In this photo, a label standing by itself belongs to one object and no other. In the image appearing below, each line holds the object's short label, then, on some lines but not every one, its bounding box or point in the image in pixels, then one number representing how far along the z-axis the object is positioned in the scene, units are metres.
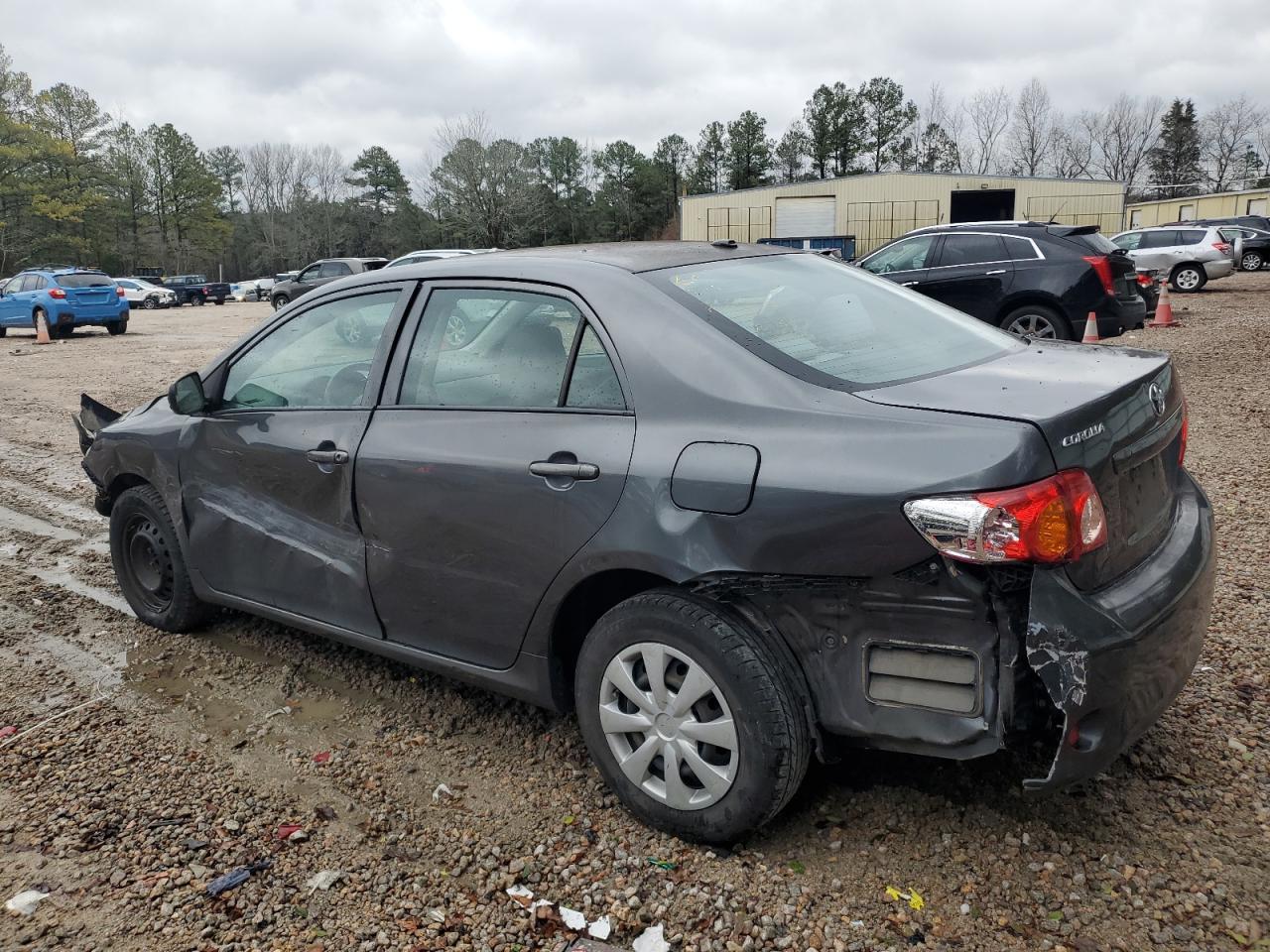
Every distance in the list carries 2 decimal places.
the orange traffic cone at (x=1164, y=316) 16.34
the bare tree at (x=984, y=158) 90.25
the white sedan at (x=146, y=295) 46.50
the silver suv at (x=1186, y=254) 23.67
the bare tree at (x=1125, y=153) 93.50
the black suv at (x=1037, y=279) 10.88
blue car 22.39
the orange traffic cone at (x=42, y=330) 21.64
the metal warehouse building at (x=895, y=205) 54.25
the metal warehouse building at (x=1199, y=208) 56.81
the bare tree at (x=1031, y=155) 90.25
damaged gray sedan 2.32
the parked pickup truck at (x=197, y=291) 51.25
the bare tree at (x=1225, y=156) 92.06
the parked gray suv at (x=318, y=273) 26.15
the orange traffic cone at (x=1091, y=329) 10.65
